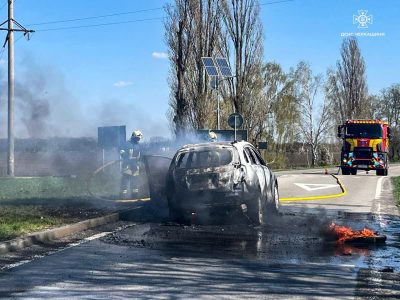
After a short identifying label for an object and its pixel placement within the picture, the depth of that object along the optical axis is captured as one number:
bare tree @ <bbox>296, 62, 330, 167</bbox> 60.19
